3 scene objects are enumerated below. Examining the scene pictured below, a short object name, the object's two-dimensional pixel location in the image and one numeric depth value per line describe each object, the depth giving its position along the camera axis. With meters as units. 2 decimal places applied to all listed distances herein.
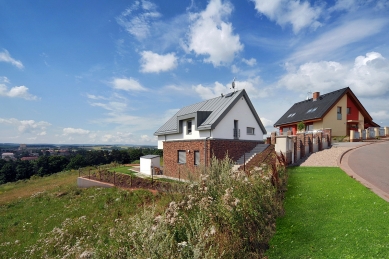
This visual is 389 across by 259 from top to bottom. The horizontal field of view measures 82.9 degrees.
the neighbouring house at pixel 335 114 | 23.45
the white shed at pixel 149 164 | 18.98
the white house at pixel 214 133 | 15.05
